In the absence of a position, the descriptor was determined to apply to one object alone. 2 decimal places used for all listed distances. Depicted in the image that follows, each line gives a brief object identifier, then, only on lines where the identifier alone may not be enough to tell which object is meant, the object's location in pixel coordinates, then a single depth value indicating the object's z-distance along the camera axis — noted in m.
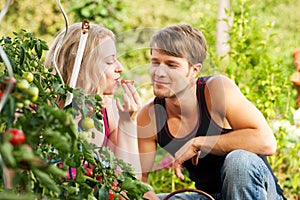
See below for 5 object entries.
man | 2.85
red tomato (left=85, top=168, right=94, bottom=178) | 2.44
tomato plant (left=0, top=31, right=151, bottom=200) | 1.85
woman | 2.97
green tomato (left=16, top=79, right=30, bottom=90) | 1.98
